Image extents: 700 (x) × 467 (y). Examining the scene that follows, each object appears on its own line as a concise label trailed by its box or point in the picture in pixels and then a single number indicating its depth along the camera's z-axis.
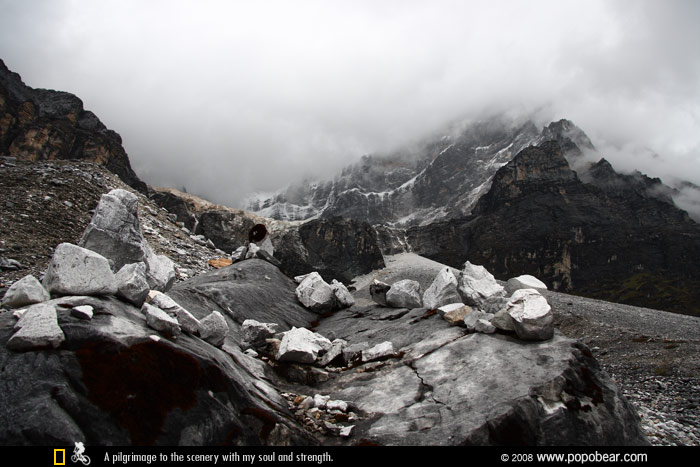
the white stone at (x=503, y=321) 10.95
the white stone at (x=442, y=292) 16.77
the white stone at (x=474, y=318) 11.83
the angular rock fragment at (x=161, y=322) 7.56
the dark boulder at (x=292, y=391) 5.76
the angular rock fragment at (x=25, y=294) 7.02
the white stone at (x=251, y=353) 11.48
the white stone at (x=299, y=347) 11.23
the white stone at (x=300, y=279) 23.48
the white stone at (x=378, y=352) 11.91
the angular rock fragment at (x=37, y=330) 5.96
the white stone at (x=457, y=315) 13.08
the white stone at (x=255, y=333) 12.58
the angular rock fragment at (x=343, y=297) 21.61
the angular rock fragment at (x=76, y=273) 7.61
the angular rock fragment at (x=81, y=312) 6.69
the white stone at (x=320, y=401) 9.02
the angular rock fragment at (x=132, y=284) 8.33
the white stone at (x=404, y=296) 19.25
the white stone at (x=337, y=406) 8.94
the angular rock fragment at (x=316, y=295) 20.91
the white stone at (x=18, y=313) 6.59
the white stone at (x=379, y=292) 20.84
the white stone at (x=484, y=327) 11.25
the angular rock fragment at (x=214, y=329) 9.42
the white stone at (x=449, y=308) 13.80
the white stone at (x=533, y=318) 10.24
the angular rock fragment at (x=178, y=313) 8.75
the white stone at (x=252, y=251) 26.12
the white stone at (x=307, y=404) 8.89
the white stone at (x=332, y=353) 11.61
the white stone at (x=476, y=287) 15.71
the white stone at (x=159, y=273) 12.16
